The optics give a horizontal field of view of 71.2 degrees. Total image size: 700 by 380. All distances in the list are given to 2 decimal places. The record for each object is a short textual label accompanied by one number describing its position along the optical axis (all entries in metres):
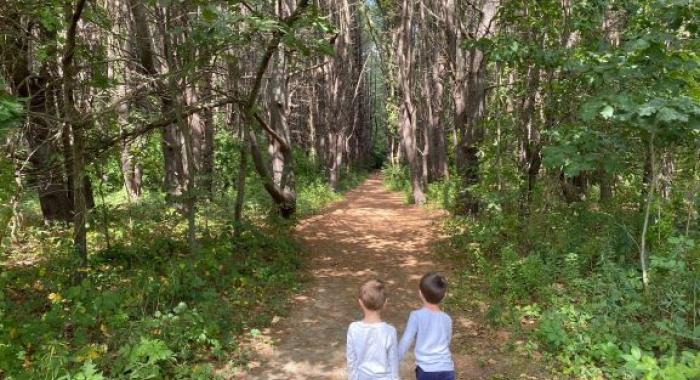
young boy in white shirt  3.22
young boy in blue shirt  3.29
